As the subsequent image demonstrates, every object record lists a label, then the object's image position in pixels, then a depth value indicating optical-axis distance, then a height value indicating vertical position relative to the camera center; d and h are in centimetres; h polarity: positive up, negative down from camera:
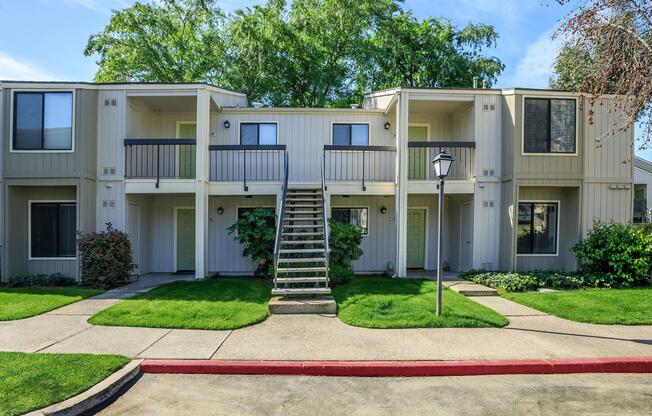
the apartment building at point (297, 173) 1054 +97
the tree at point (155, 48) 2180 +914
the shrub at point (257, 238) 1025 -91
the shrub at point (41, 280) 1007 -212
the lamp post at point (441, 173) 702 +63
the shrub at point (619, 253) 973 -120
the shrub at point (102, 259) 982 -146
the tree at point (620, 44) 754 +342
